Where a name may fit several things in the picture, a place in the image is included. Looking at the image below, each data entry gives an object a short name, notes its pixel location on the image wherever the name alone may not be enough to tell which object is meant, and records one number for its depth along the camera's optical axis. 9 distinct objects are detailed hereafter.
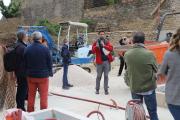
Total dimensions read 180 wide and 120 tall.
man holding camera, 12.08
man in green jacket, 6.79
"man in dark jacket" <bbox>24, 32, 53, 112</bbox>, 8.70
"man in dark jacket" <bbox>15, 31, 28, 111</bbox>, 9.14
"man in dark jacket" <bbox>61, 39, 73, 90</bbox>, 13.96
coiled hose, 5.67
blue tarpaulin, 21.26
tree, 41.63
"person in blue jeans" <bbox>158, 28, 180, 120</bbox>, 5.18
